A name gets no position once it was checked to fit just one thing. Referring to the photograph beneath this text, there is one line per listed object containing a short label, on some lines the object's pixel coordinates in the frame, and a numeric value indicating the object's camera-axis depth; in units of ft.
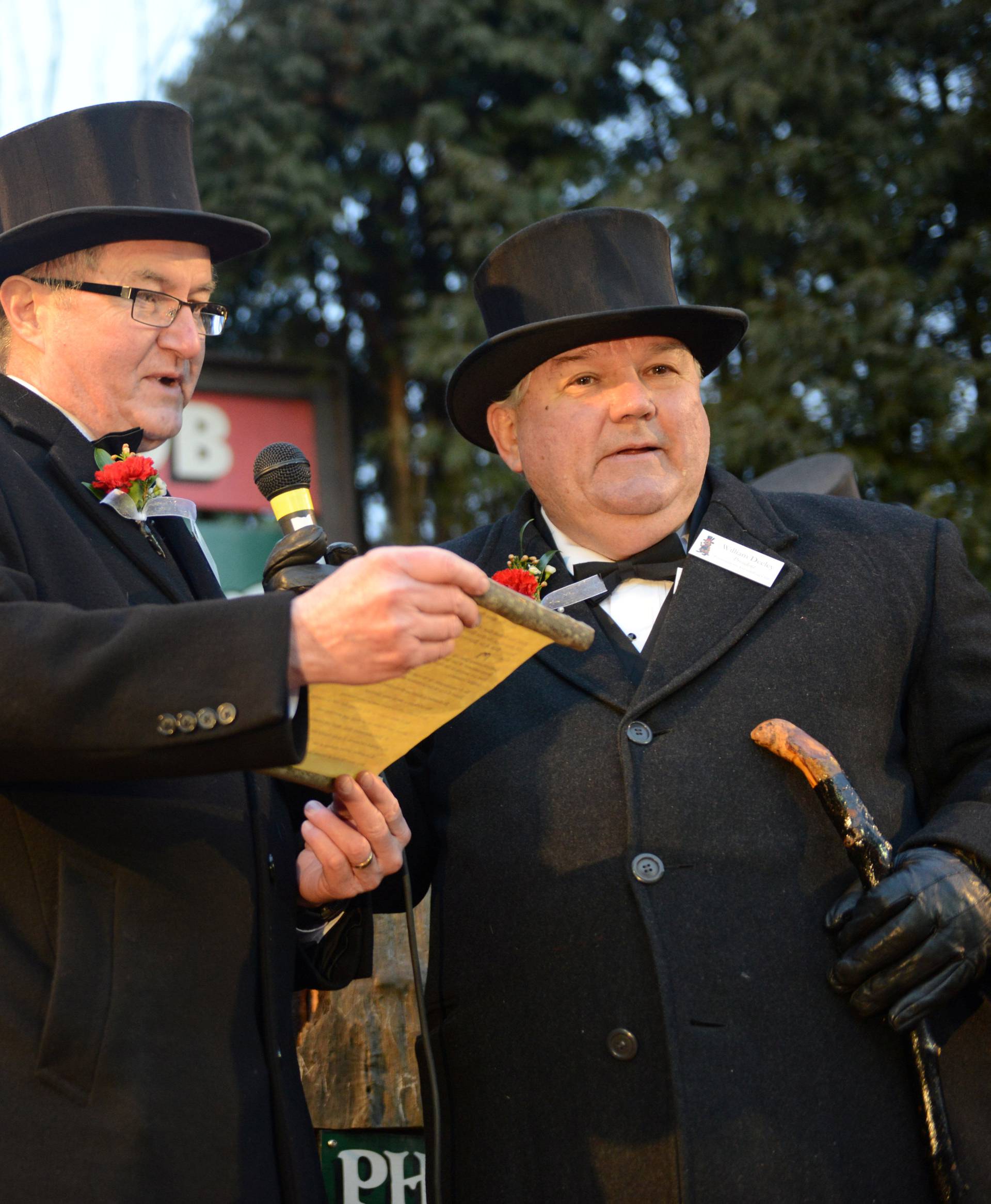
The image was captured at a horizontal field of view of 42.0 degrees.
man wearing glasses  5.49
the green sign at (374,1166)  9.89
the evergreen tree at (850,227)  23.02
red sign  28.58
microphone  6.33
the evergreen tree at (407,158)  27.45
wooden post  10.08
